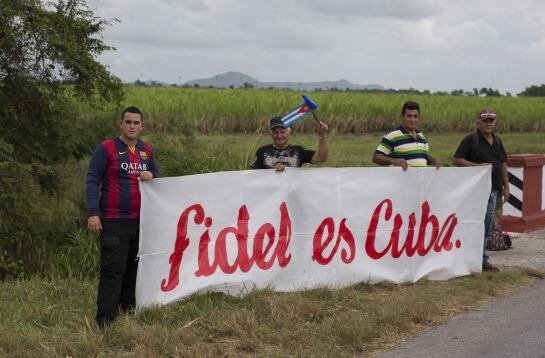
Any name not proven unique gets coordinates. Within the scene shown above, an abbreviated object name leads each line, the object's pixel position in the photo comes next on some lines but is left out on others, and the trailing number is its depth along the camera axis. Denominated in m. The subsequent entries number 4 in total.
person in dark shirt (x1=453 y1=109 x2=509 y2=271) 9.23
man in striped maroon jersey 6.03
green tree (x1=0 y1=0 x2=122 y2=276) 8.43
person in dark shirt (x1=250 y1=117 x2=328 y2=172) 7.45
